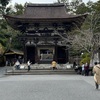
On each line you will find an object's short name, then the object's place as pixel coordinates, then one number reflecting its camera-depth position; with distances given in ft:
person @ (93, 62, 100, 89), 38.33
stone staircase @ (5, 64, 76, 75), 83.41
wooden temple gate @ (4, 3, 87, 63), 92.05
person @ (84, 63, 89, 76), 75.14
